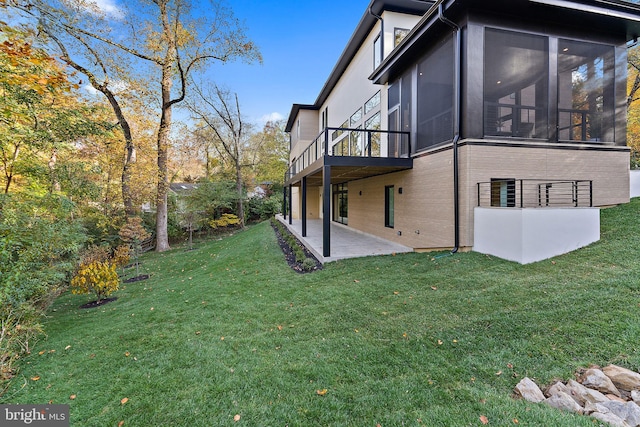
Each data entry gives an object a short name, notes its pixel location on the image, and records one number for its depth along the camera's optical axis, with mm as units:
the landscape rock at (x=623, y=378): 2352
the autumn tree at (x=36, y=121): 4094
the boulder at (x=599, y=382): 2338
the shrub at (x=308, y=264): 6973
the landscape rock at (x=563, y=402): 2207
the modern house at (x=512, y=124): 5953
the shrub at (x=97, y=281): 6406
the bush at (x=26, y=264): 3961
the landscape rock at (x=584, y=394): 2246
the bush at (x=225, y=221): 20695
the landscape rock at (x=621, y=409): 2033
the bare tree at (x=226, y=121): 21219
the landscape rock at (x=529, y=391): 2369
